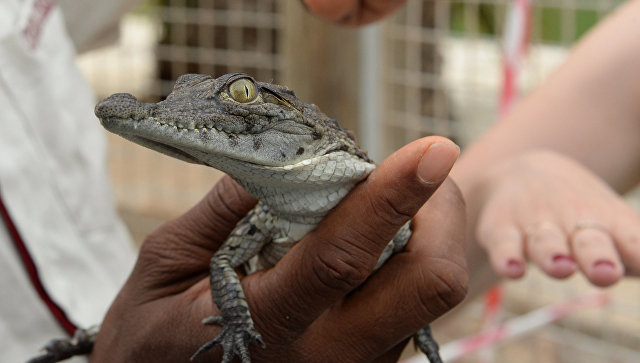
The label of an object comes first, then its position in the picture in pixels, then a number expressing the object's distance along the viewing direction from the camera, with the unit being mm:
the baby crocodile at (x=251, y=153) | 405
